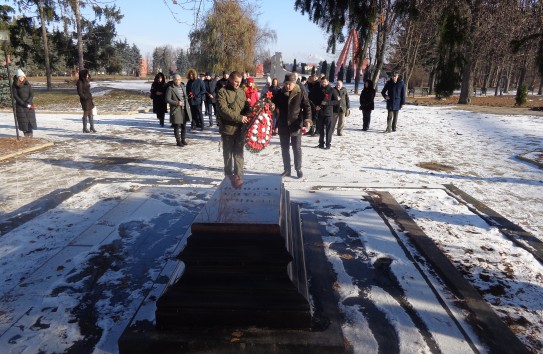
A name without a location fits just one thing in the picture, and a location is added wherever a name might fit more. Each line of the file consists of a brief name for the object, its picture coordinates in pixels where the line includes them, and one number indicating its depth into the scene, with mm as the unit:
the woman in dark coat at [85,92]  11156
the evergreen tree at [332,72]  51644
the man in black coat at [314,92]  9914
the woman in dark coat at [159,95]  11641
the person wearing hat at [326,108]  9555
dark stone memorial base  2600
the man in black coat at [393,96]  11805
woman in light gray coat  9305
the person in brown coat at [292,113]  6828
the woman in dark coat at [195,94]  11659
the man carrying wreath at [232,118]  6188
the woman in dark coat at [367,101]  12266
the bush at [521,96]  24250
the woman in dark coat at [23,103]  9922
